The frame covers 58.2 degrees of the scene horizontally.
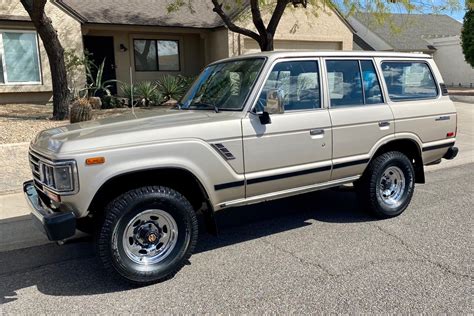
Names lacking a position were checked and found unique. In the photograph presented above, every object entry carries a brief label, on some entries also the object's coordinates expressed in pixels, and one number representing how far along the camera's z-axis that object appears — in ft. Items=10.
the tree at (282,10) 36.58
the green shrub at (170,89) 45.85
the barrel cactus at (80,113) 28.45
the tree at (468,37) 78.12
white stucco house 103.19
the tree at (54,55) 30.30
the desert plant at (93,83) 43.98
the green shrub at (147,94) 43.39
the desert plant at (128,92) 44.78
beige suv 11.57
